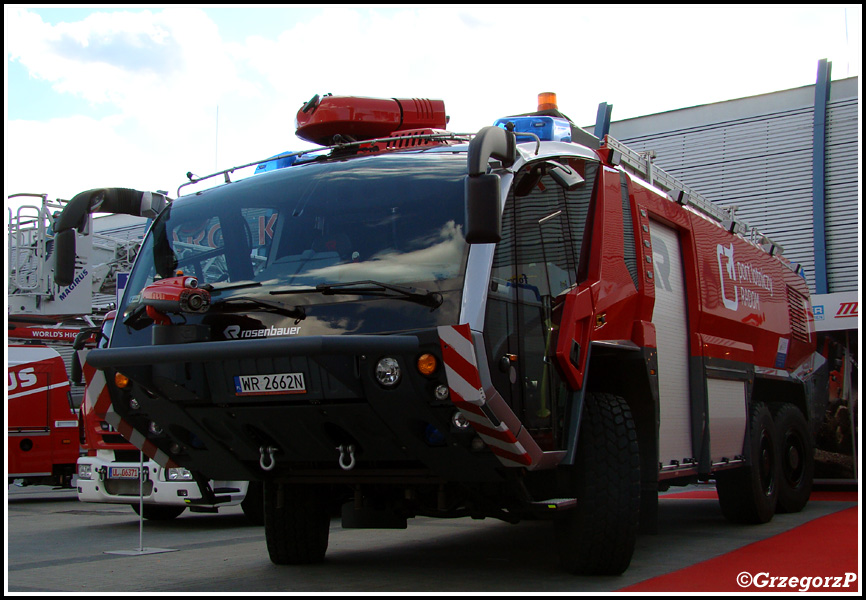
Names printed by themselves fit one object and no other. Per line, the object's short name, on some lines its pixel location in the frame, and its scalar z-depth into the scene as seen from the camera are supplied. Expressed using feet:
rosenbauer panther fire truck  16.02
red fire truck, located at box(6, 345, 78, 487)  49.08
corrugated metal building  54.95
